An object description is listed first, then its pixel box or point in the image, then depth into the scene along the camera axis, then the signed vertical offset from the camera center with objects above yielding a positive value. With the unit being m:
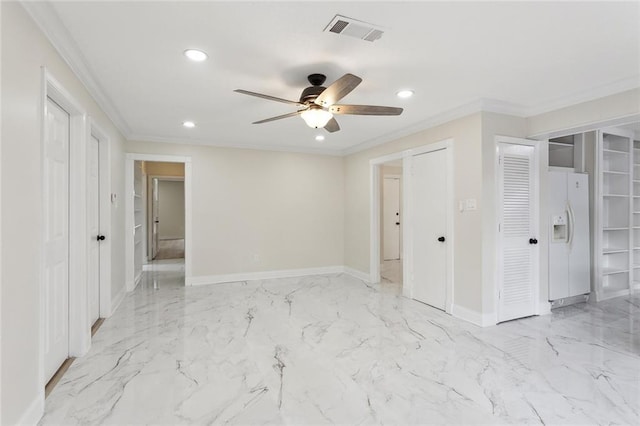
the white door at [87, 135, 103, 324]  3.41 -0.15
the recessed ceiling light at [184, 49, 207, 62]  2.37 +1.18
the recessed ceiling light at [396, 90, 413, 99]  3.16 +1.19
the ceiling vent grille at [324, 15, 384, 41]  1.97 +1.17
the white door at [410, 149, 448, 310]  4.02 -0.18
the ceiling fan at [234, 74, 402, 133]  2.59 +0.87
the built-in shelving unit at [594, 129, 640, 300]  4.63 -0.04
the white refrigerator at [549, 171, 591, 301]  4.04 -0.29
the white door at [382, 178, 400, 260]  7.54 -0.12
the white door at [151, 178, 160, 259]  7.86 -0.12
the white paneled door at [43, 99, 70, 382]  2.27 -0.18
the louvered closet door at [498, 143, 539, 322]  3.62 -0.22
